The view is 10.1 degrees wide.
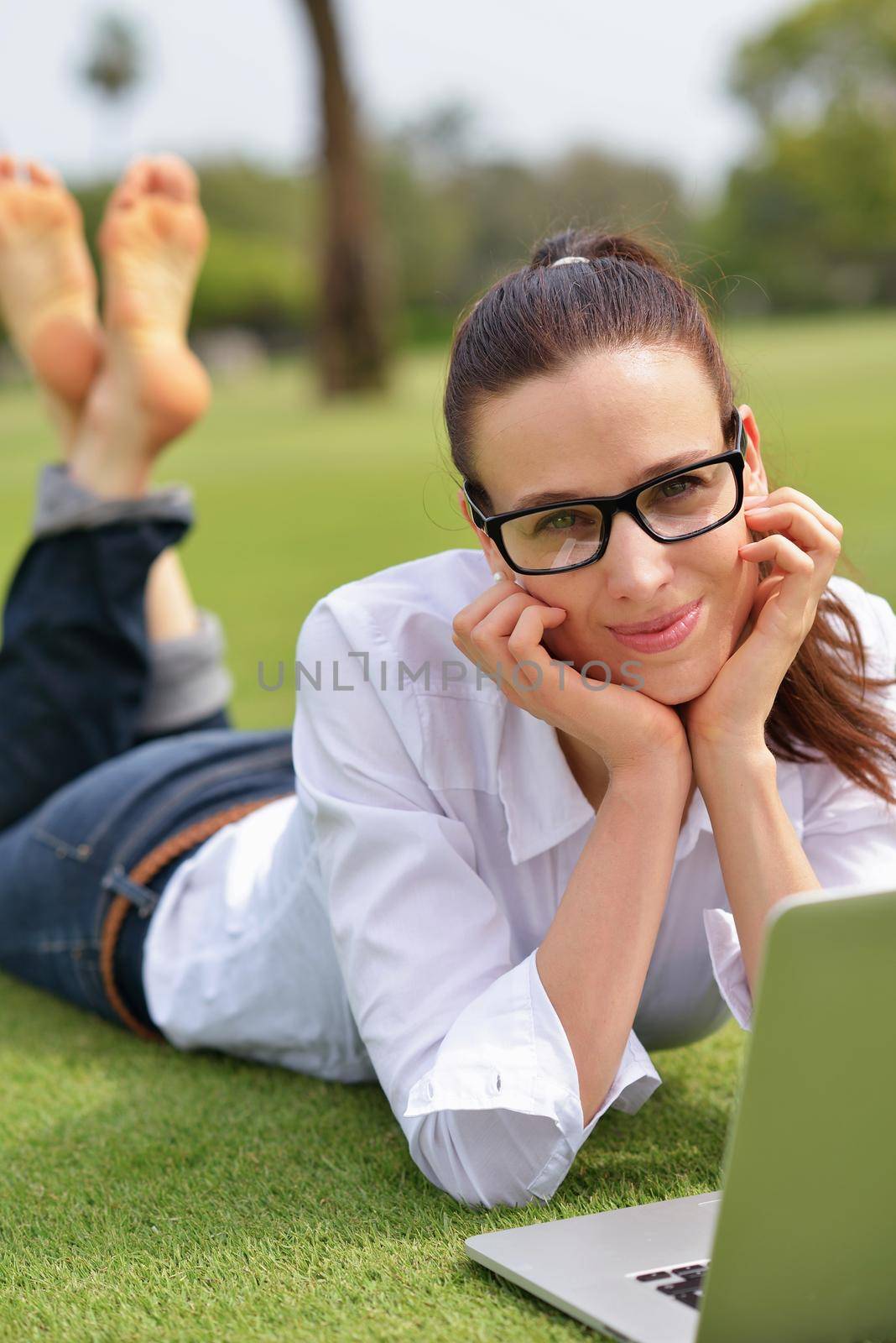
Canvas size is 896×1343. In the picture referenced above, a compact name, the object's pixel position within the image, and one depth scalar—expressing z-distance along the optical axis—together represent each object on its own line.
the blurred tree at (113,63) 58.78
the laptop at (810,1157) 1.97
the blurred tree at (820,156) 53.29
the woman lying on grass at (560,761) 2.16
